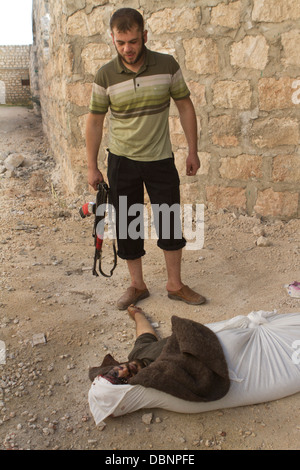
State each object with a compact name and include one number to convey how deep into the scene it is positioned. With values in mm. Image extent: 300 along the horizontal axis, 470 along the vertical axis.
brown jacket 1848
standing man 2480
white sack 1934
